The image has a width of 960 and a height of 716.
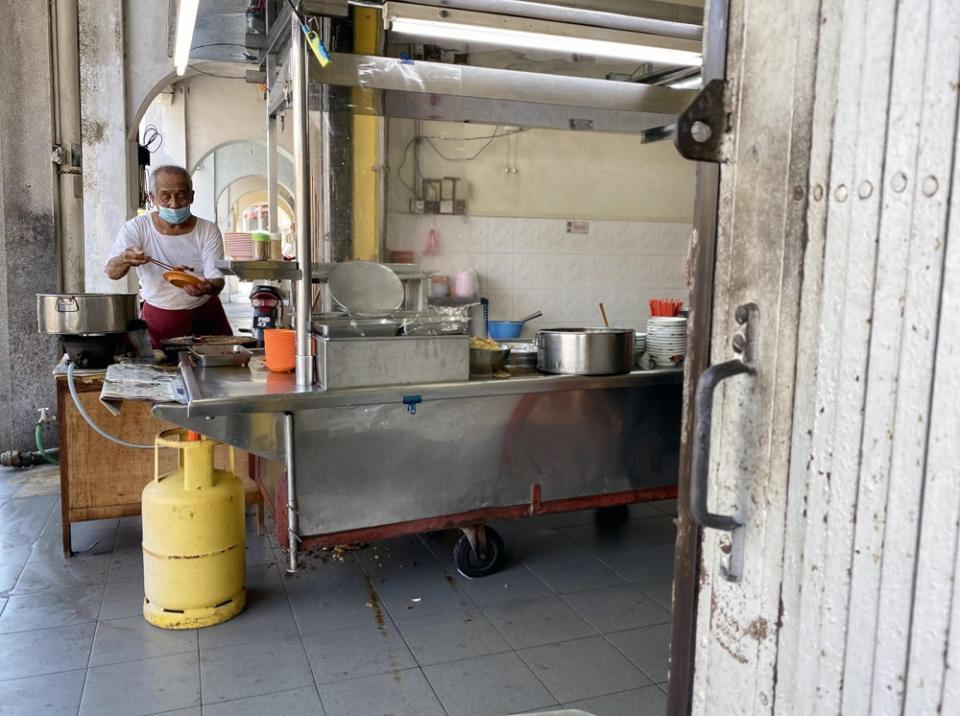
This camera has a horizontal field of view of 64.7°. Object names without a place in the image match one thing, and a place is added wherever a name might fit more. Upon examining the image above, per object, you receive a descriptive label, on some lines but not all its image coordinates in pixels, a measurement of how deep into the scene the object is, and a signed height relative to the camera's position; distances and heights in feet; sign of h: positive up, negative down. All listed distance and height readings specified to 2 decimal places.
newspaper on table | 8.70 -1.48
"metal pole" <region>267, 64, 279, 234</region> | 12.03 +1.55
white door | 2.57 -0.35
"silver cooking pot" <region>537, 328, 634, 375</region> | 10.16 -1.04
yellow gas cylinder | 9.16 -3.40
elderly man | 12.74 +0.10
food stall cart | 9.00 -1.87
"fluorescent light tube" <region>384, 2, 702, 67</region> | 9.80 +3.25
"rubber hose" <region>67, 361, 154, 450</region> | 9.97 -2.03
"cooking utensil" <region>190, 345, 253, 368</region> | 10.78 -1.31
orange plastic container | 10.08 -1.12
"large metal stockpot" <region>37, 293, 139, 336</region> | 10.72 -0.76
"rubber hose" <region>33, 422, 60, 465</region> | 16.42 -4.01
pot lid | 11.42 -0.29
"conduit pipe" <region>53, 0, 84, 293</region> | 16.46 +2.47
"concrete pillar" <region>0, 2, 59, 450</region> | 16.05 +0.89
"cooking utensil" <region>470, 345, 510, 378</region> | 10.27 -1.23
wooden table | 11.05 -2.92
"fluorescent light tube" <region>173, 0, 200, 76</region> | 10.10 +3.37
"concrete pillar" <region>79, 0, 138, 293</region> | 16.78 +2.83
